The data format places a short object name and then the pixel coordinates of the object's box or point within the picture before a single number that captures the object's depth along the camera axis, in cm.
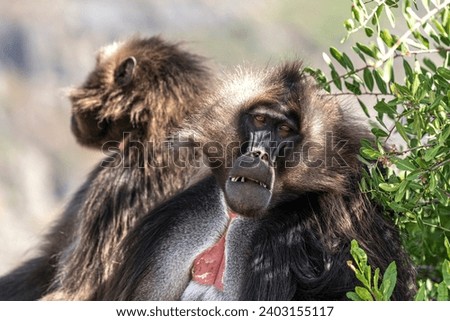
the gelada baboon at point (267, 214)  851
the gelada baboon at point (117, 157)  1201
